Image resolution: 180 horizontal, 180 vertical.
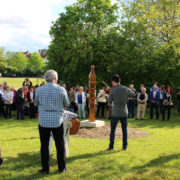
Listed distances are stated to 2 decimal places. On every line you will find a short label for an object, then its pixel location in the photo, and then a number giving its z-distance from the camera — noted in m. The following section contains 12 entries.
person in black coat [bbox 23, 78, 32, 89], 17.16
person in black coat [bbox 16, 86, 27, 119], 14.80
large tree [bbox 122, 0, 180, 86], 17.05
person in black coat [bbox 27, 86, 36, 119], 15.19
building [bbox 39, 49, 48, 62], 113.00
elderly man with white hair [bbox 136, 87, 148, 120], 15.40
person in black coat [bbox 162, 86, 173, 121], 15.16
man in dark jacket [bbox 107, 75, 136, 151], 6.91
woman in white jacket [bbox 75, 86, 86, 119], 15.53
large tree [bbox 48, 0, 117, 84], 22.89
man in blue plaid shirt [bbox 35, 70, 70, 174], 5.09
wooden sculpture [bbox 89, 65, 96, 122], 11.51
